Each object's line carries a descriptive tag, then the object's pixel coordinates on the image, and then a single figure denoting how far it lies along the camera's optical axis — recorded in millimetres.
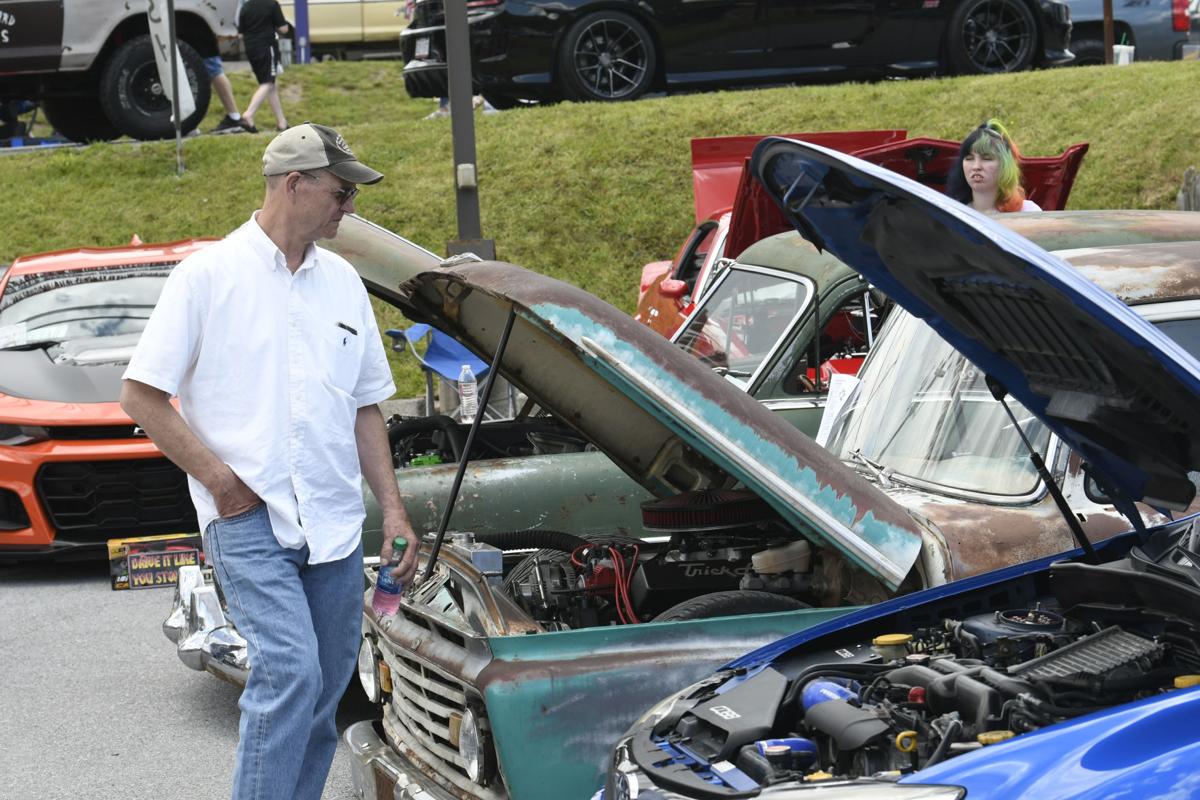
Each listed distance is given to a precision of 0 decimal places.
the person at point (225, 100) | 15438
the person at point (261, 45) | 16234
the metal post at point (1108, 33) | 16375
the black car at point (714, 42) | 14266
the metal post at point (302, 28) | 23625
